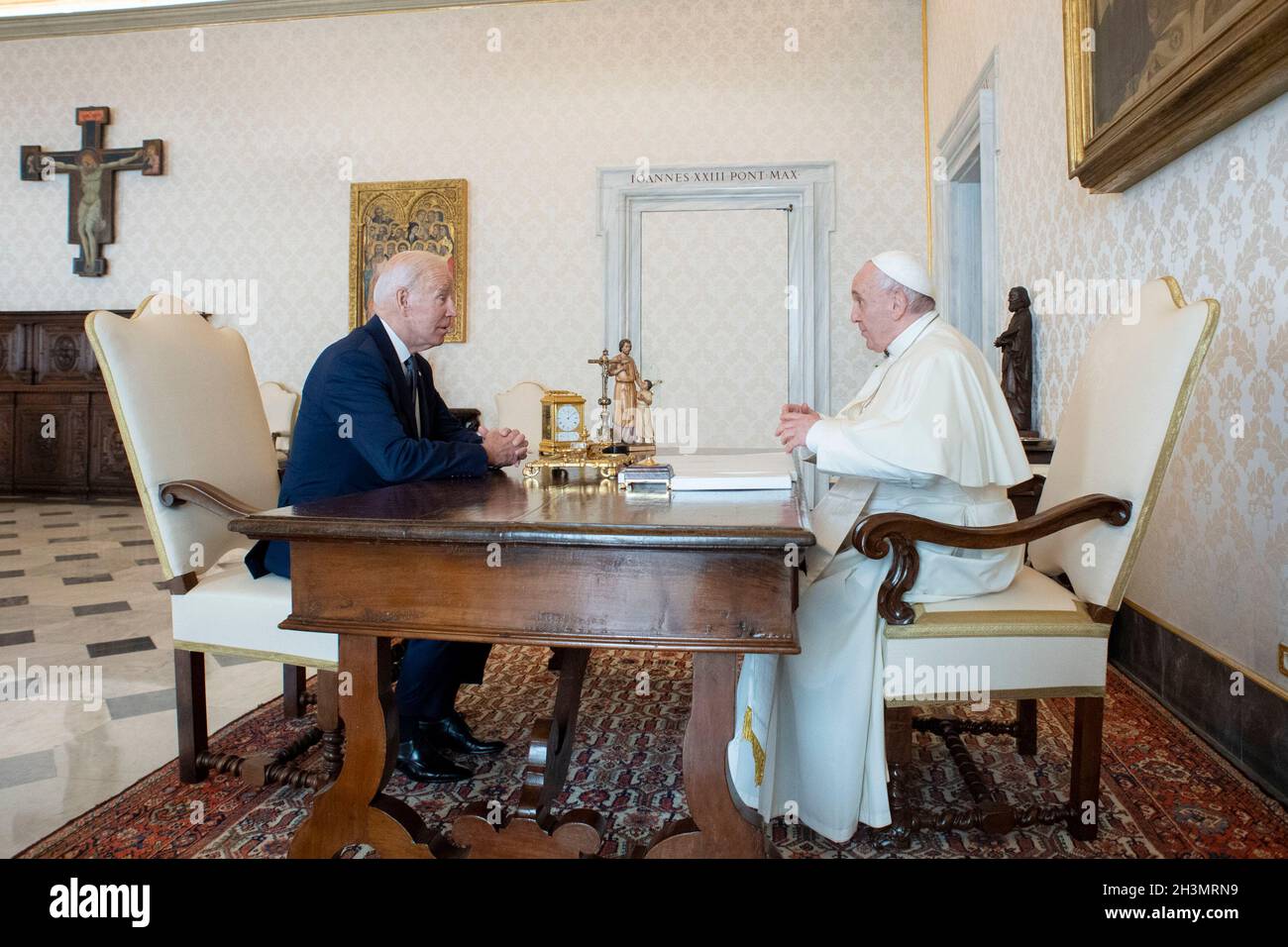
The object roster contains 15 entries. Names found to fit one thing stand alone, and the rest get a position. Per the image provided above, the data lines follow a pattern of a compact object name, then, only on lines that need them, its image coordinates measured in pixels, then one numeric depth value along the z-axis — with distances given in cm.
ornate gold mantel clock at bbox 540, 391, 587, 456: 259
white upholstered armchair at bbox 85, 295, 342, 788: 229
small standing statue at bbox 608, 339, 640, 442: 278
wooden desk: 154
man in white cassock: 210
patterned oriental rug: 210
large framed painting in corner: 230
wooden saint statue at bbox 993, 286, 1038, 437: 453
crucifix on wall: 848
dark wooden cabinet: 845
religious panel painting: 791
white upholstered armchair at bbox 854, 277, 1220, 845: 201
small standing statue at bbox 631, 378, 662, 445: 288
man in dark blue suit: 241
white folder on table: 201
